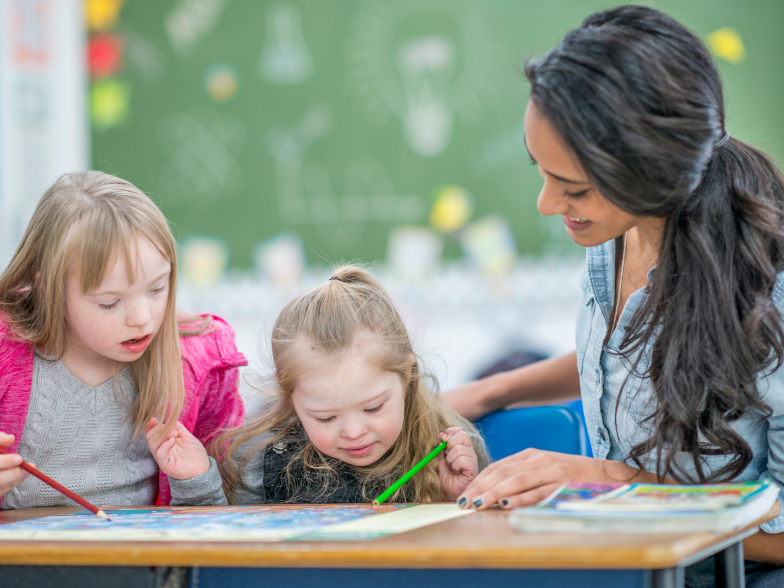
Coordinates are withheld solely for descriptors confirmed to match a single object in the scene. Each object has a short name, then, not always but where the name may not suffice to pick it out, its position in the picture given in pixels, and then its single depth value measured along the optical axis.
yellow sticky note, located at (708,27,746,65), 3.52
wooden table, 1.52
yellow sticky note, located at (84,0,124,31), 3.89
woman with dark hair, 1.77
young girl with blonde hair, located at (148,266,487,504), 1.93
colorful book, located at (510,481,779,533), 1.57
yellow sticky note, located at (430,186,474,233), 3.70
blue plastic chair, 2.05
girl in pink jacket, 1.88
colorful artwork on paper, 1.62
